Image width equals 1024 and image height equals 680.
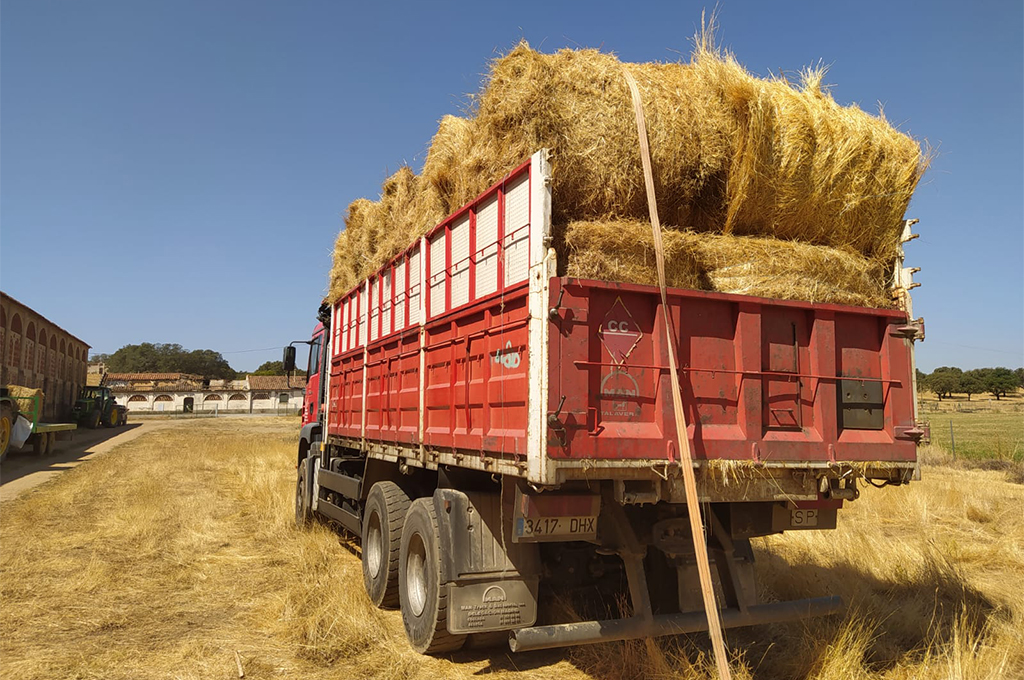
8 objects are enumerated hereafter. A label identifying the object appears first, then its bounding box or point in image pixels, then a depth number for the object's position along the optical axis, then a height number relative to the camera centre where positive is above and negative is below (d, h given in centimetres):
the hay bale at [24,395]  1994 -6
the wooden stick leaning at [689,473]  361 -39
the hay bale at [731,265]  427 +83
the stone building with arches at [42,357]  2809 +173
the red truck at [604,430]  401 -20
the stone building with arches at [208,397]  6750 -30
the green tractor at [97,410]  3778 -86
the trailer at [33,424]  1898 -90
